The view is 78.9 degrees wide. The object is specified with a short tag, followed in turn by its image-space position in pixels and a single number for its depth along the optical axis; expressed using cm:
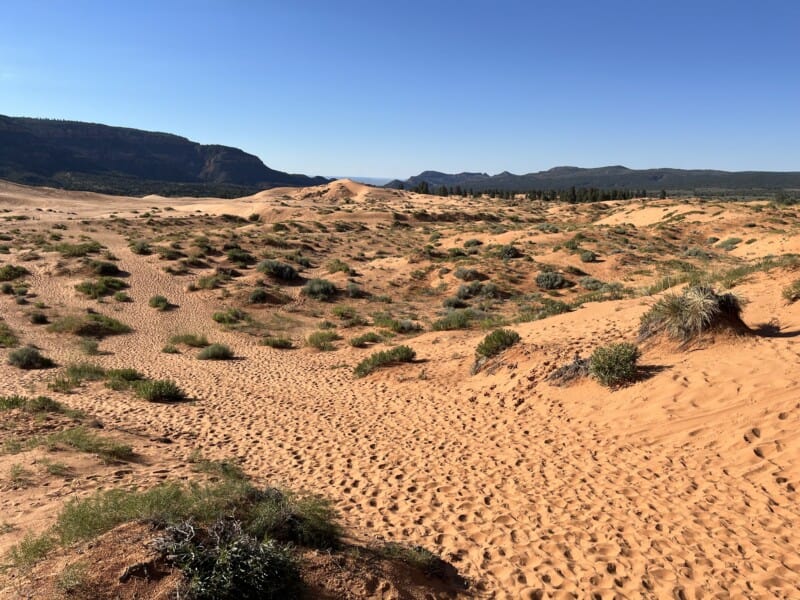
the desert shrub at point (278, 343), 1792
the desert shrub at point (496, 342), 1269
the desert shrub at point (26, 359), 1434
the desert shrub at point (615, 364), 945
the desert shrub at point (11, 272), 2475
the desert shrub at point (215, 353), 1627
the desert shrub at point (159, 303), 2253
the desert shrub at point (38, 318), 1934
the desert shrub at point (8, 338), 1623
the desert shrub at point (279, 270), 2780
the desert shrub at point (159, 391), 1182
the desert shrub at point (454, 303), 2339
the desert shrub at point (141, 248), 3219
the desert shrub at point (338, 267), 2969
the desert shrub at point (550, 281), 2602
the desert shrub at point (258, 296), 2389
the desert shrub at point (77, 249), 2944
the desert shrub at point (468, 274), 2706
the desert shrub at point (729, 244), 3352
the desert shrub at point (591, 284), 2484
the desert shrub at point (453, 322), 1842
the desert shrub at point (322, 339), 1756
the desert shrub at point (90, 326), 1855
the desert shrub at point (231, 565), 358
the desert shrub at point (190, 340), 1786
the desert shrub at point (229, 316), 2105
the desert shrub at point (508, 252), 3162
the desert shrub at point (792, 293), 1127
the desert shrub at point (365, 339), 1739
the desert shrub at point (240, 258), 3091
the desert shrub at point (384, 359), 1389
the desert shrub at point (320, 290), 2510
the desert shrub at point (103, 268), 2678
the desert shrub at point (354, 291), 2550
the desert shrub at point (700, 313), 983
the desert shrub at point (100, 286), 2347
